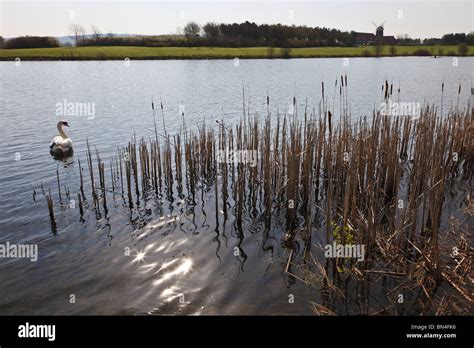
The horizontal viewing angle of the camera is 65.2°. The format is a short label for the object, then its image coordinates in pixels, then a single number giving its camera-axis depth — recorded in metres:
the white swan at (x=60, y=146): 12.56
